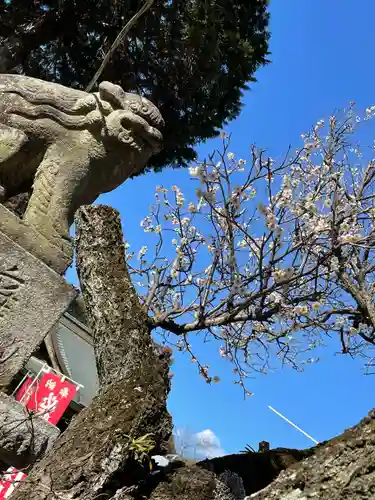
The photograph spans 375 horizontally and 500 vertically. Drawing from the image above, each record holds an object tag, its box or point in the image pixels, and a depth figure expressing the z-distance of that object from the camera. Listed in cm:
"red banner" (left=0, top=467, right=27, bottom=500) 408
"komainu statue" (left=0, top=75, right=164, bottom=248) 318
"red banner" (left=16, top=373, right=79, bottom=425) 503
